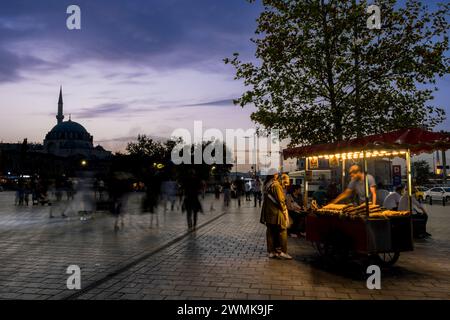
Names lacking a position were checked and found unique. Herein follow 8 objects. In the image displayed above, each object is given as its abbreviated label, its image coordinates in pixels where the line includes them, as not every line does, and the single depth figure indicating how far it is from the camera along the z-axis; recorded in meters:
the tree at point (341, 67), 16.64
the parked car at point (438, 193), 31.92
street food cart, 6.84
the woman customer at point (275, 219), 8.15
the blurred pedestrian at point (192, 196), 12.95
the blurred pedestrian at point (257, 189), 25.77
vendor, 8.52
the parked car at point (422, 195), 32.48
